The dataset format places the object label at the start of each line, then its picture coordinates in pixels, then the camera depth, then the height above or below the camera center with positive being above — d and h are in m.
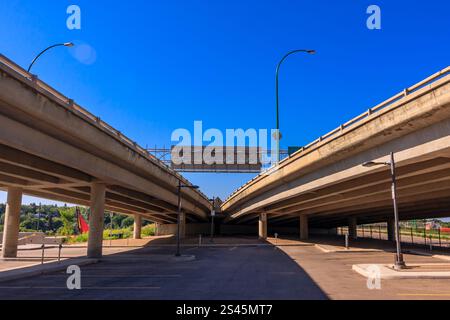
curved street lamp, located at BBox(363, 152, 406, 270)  17.98 -0.36
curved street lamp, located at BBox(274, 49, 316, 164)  31.95 +12.57
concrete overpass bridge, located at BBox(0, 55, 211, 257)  16.33 +4.05
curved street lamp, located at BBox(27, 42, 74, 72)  24.03 +11.42
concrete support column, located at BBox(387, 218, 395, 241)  66.94 -0.60
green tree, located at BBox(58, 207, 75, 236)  73.47 +0.11
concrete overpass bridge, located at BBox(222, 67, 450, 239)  16.66 +3.93
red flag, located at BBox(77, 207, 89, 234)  68.26 -0.43
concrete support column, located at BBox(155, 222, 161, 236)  85.82 -0.84
